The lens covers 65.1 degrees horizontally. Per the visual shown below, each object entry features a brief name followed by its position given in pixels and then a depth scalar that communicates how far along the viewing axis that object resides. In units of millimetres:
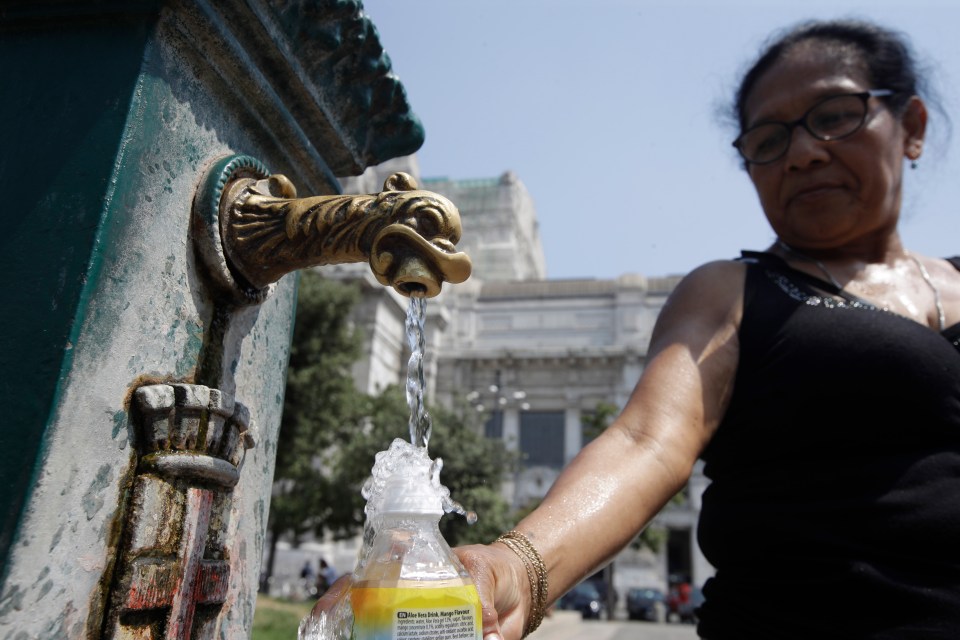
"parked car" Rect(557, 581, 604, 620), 23781
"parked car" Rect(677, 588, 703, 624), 22723
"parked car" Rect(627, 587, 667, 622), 23547
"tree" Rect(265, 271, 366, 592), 15461
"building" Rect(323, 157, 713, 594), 33406
